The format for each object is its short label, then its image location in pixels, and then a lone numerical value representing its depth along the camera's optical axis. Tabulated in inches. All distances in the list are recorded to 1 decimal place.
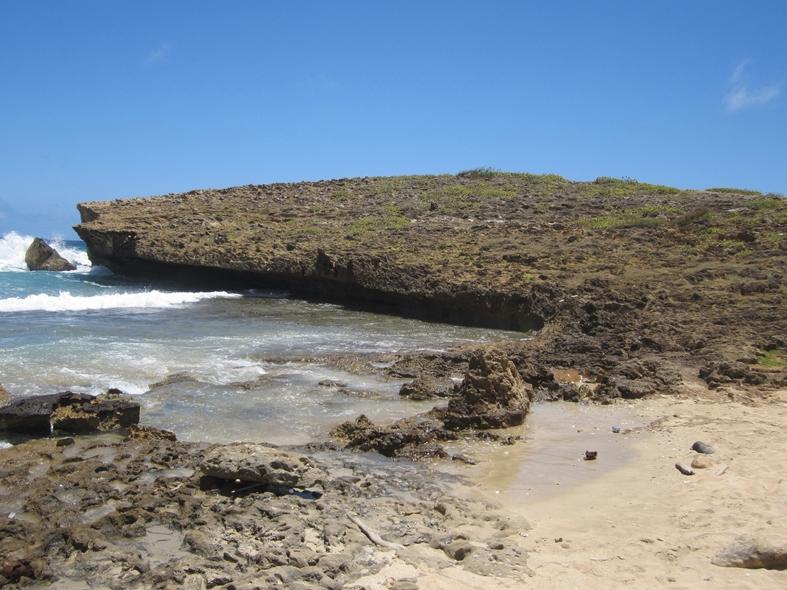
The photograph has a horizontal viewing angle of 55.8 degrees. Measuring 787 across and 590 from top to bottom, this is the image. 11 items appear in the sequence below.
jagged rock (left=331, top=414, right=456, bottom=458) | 295.1
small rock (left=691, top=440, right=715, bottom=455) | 289.6
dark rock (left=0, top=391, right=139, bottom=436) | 309.3
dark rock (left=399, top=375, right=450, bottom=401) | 391.2
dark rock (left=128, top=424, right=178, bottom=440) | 297.3
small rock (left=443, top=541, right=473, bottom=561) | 198.2
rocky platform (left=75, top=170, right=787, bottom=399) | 480.7
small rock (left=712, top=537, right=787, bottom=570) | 187.6
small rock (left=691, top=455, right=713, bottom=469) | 272.4
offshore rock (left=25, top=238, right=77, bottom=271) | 1279.5
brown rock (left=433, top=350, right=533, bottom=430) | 331.6
